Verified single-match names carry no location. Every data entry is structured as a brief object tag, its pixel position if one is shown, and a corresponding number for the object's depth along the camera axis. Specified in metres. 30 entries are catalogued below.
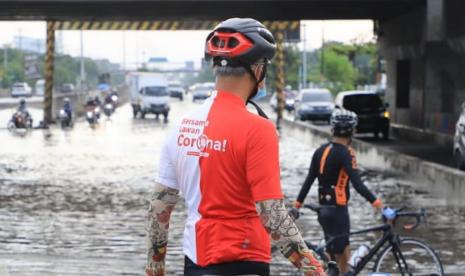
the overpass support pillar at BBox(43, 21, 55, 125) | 38.84
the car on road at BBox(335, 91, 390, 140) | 31.52
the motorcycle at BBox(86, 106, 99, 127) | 43.41
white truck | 51.49
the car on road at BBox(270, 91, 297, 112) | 60.91
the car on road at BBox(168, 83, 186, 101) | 95.74
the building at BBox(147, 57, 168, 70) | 167.25
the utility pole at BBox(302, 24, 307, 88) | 88.88
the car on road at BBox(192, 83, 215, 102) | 80.19
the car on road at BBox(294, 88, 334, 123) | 46.16
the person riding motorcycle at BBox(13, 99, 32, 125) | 38.01
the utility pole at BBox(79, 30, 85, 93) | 87.99
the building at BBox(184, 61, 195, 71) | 192.38
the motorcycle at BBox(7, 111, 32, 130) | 37.82
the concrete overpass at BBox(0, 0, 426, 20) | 25.41
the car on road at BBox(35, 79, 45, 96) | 114.25
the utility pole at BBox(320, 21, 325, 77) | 90.16
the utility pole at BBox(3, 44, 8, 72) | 121.31
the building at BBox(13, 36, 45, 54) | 170.80
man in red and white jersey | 3.39
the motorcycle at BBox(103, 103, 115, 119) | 53.31
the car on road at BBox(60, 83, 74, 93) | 95.01
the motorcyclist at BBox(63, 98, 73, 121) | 41.09
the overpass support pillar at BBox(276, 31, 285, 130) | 40.21
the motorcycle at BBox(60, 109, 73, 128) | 40.44
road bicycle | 7.40
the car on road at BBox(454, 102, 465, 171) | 18.09
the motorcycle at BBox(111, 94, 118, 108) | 60.69
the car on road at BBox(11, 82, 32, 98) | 91.94
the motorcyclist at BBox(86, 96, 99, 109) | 44.35
